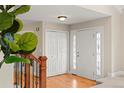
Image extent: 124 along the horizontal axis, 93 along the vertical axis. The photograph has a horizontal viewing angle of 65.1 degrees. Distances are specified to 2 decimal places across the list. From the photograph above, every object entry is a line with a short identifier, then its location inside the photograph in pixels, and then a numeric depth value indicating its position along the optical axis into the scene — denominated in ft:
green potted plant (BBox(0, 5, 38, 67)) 1.34
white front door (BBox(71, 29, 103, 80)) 11.20
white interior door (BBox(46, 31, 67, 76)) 12.57
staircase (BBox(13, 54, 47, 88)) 6.01
